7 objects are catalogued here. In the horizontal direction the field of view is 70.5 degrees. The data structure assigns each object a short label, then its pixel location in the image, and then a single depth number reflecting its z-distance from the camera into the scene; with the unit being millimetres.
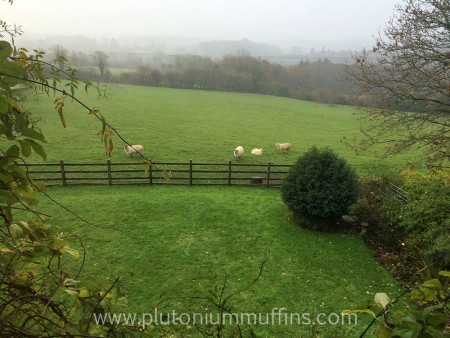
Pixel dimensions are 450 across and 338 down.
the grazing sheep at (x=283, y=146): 22295
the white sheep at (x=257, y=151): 21125
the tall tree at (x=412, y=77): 9328
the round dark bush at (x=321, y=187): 9506
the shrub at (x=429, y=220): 7166
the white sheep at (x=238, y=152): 20266
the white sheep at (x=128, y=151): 18903
